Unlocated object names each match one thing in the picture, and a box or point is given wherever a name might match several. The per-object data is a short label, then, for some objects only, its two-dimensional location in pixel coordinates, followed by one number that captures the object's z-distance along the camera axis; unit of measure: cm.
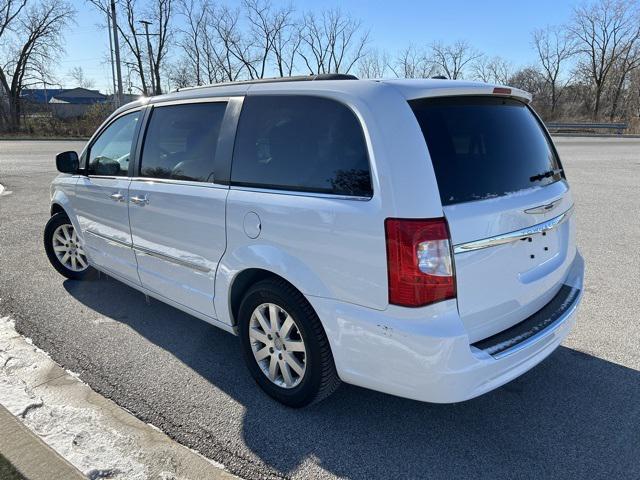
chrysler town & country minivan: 220
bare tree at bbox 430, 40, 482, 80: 5659
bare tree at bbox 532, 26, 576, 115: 5316
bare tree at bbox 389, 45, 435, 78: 5206
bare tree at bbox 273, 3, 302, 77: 5253
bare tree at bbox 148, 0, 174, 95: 4578
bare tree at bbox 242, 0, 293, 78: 5191
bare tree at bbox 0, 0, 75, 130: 3803
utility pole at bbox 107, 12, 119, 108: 3505
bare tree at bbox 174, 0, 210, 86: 4954
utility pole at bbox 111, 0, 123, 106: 2725
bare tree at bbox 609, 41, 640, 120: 4734
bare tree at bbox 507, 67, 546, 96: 5550
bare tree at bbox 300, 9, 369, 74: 5528
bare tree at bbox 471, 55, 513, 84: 5703
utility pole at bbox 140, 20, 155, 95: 4247
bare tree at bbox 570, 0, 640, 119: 4744
